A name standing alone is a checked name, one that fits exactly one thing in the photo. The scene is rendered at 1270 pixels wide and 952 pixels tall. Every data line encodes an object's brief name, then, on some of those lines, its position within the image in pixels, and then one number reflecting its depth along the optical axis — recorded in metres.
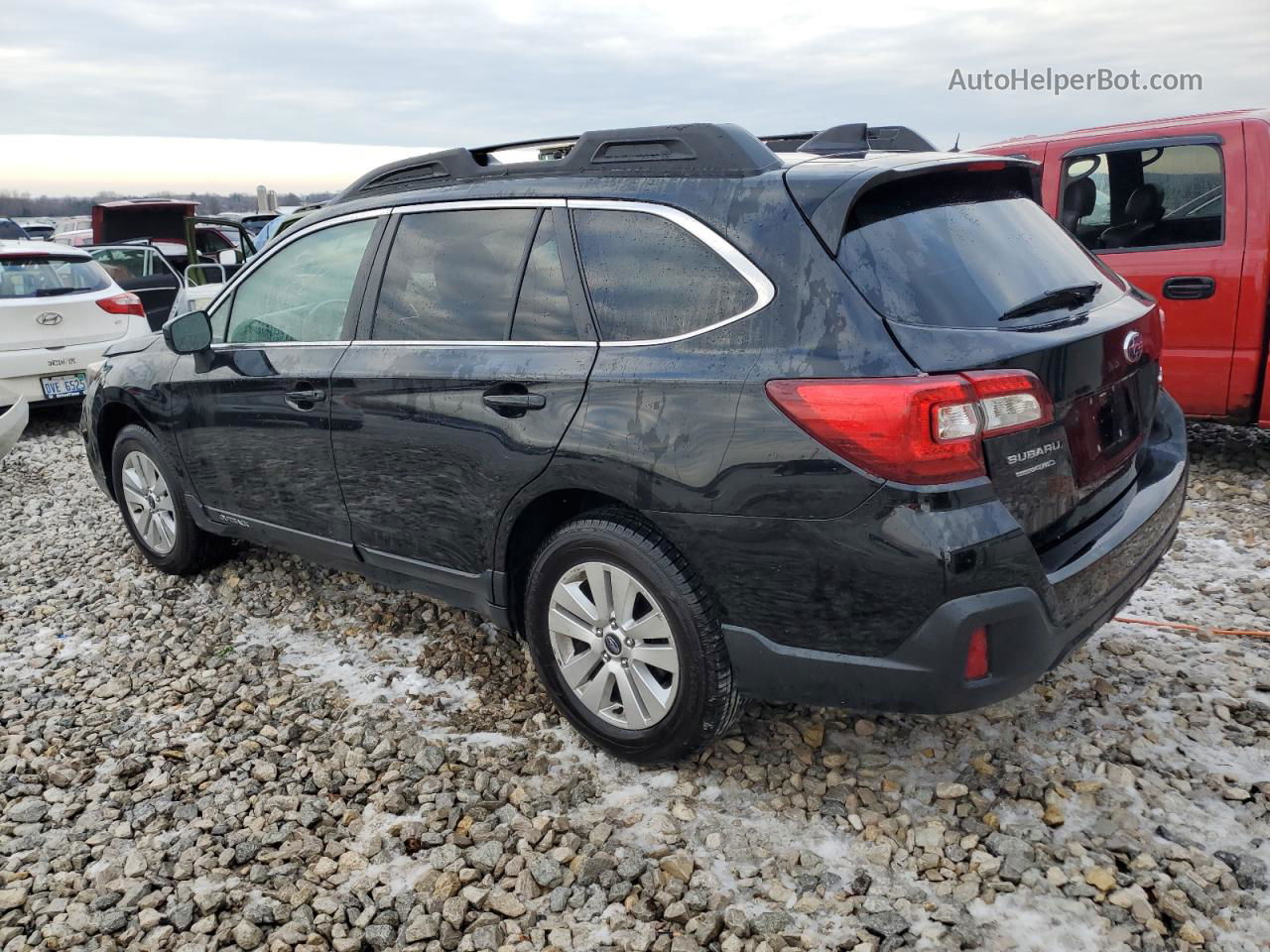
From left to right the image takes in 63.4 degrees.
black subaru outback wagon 2.45
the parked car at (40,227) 28.35
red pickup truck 5.46
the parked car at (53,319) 8.27
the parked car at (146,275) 12.94
